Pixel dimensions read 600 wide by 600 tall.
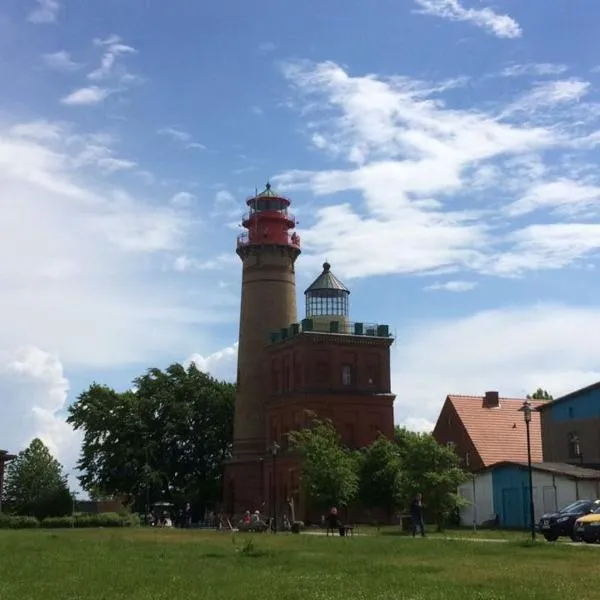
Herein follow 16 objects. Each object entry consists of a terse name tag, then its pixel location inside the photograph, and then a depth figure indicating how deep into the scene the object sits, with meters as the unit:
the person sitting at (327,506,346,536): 40.19
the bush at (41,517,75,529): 56.78
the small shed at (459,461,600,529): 45.47
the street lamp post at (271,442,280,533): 62.63
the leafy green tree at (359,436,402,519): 57.66
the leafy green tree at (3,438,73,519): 102.25
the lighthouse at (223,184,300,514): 69.44
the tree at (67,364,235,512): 71.50
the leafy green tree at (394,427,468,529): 45.62
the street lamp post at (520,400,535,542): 35.50
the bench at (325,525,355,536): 40.87
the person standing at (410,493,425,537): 38.17
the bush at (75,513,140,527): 57.34
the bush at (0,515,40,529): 55.88
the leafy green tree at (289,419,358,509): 53.84
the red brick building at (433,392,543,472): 60.75
